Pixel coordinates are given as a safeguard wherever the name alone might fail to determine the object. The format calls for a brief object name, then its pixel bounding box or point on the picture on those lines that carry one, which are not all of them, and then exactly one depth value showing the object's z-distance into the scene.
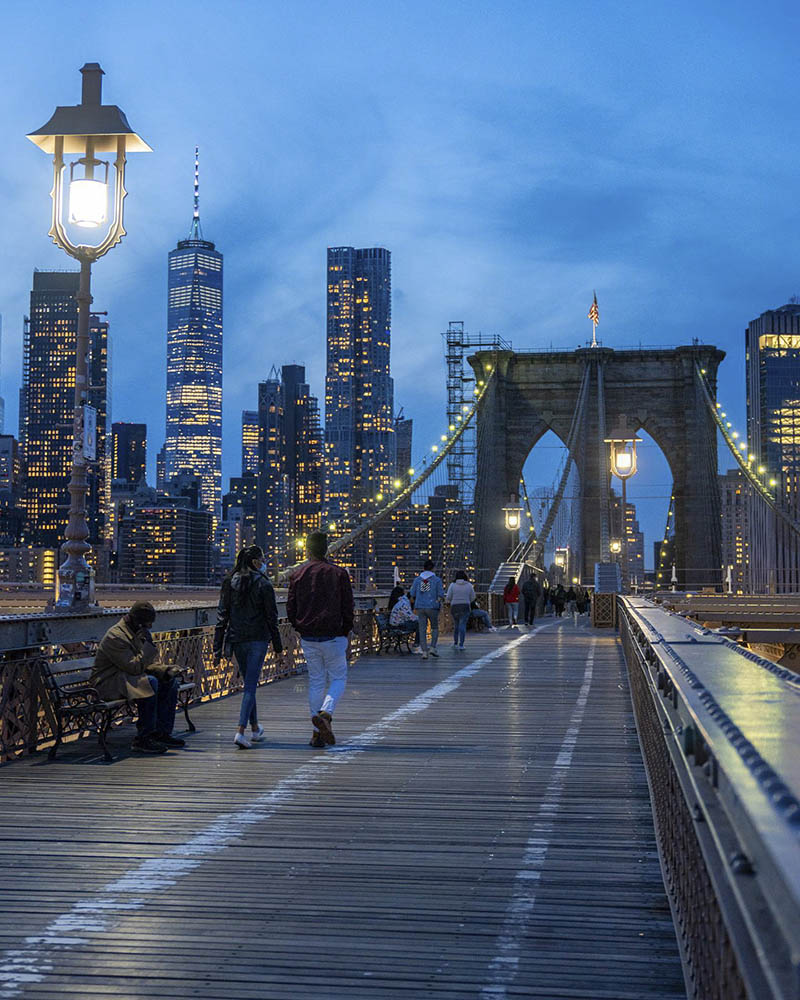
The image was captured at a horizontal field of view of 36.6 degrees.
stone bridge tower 70.19
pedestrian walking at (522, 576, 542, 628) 38.56
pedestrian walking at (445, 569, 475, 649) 23.06
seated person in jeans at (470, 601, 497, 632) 32.56
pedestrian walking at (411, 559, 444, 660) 20.83
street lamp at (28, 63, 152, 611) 13.55
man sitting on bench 9.64
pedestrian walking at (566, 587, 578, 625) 62.83
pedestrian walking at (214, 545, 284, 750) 10.41
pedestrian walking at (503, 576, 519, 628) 35.88
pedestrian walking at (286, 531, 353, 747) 10.20
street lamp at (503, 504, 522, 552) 51.88
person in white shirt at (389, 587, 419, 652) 22.53
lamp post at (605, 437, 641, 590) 33.22
